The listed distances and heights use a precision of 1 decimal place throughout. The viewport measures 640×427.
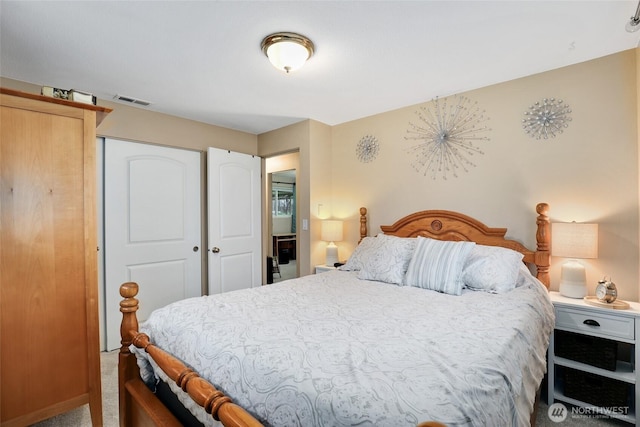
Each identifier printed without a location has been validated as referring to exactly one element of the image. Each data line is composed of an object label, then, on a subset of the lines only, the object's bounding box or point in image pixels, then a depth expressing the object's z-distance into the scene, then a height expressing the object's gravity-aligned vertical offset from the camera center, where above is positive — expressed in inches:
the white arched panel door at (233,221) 136.9 -2.1
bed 35.0 -20.3
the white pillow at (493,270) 80.2 -15.4
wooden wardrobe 64.7 -9.1
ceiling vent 109.1 +42.9
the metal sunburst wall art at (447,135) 107.5 +28.5
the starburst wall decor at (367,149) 133.8 +29.0
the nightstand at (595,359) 72.1 -37.5
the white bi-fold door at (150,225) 114.0 -3.1
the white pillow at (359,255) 106.8 -14.5
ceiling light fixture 72.9 +40.8
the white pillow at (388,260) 92.7 -14.6
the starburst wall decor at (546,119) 90.4 +28.3
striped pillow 81.6 -14.6
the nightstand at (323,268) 129.3 -22.5
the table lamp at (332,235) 136.1 -9.0
